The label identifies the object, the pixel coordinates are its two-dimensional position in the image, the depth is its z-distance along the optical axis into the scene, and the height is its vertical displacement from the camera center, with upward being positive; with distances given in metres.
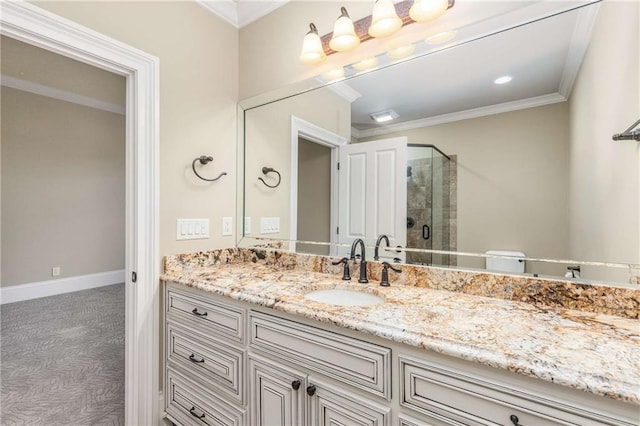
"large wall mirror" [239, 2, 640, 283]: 1.05 +0.26
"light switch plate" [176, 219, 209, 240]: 1.75 -0.10
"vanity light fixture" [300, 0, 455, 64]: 1.33 +0.93
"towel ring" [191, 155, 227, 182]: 1.81 +0.32
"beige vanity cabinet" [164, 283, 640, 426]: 0.68 -0.51
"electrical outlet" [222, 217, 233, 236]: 2.00 -0.09
